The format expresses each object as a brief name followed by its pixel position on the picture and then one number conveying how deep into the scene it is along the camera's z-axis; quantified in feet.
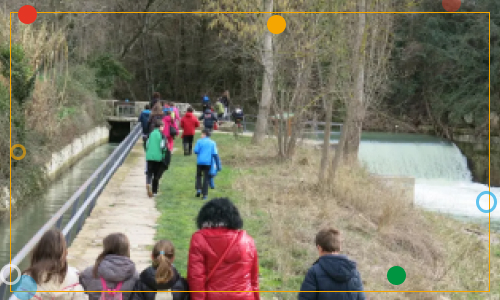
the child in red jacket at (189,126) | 67.15
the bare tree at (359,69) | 51.37
